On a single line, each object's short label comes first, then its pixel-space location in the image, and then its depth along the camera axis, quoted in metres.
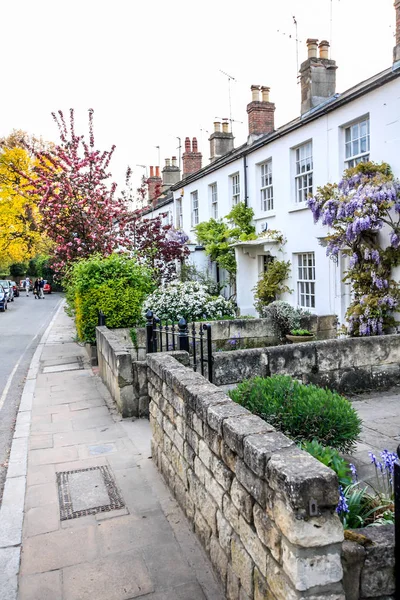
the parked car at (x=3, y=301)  30.94
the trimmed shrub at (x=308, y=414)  4.60
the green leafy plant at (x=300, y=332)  11.45
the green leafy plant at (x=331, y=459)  3.45
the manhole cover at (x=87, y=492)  4.84
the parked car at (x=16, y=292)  46.82
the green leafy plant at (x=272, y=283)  14.92
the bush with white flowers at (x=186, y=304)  12.55
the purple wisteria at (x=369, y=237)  10.34
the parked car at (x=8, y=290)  37.83
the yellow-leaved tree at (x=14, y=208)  36.22
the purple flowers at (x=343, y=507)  3.04
